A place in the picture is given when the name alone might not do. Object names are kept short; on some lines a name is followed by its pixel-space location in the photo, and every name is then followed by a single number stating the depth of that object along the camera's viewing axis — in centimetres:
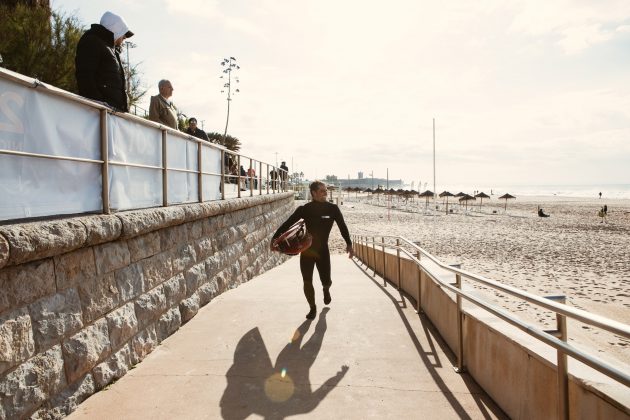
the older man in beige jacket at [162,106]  700
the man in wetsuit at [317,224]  573
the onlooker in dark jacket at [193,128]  980
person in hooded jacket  445
